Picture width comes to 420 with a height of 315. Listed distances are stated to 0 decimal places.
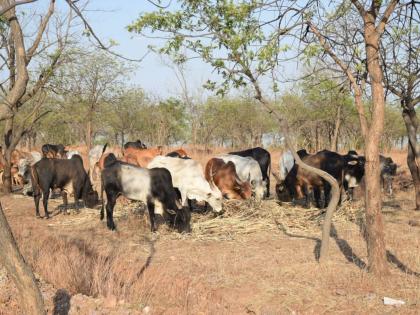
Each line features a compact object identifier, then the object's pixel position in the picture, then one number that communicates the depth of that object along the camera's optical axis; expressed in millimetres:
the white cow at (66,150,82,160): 19953
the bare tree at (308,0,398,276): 6430
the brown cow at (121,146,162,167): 15098
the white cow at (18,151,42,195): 16703
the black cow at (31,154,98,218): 11914
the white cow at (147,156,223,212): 10828
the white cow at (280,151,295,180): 15438
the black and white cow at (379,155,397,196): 14703
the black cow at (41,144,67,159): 19812
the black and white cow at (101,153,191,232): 10086
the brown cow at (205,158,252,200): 11633
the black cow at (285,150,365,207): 11977
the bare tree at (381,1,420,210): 9574
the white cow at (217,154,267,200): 12609
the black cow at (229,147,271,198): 14688
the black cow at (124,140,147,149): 18730
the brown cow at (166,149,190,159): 14219
